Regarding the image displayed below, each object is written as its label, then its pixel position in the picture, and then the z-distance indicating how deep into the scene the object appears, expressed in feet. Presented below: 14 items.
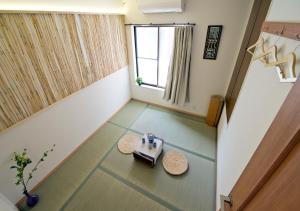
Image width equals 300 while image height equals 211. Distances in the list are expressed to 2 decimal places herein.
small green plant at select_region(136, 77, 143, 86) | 12.08
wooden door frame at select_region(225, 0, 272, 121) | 5.41
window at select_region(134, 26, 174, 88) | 10.07
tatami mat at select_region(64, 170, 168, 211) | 5.94
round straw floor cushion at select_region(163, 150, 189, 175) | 7.22
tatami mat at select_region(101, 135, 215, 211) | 6.15
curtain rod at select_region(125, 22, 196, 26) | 8.49
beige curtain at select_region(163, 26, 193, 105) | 8.73
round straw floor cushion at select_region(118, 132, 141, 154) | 8.36
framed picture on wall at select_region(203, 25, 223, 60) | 8.08
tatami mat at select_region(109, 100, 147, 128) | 10.57
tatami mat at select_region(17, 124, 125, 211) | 6.19
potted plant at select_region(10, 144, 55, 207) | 5.34
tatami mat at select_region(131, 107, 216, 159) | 8.62
